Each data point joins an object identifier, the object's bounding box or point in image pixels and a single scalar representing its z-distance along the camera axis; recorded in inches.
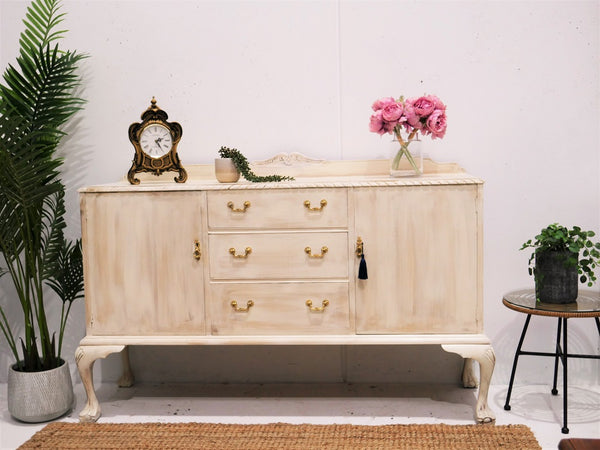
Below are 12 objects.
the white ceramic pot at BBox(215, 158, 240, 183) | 110.4
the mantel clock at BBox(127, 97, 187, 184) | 114.3
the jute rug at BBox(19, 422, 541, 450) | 100.3
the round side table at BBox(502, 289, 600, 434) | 104.3
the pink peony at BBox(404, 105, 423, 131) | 110.2
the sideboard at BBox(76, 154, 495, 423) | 104.6
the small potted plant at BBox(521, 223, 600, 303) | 107.2
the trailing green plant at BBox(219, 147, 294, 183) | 110.7
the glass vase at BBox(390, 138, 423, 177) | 112.7
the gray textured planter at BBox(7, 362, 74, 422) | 111.6
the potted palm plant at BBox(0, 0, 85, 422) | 107.8
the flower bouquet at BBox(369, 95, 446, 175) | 109.7
